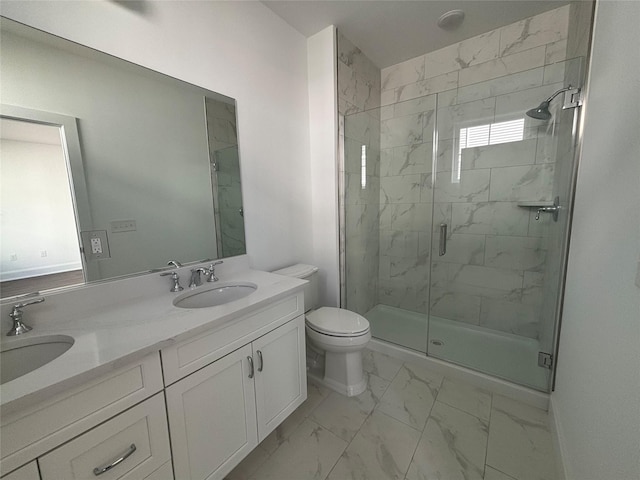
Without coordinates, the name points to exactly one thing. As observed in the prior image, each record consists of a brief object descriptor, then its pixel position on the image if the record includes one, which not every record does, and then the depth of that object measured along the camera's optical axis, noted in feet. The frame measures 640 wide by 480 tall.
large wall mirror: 2.98
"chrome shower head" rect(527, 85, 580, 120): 5.81
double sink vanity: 2.05
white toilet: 5.23
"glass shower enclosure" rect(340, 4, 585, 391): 6.16
